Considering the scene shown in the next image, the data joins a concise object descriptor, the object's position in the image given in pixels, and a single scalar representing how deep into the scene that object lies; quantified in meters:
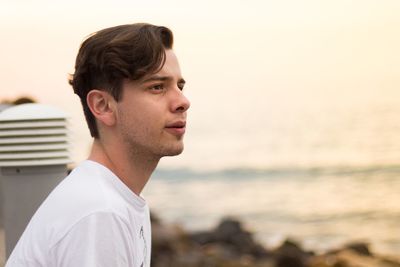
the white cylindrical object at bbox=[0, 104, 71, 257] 4.83
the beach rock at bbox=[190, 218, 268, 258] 10.70
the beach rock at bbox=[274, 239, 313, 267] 9.88
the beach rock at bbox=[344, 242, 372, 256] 10.73
